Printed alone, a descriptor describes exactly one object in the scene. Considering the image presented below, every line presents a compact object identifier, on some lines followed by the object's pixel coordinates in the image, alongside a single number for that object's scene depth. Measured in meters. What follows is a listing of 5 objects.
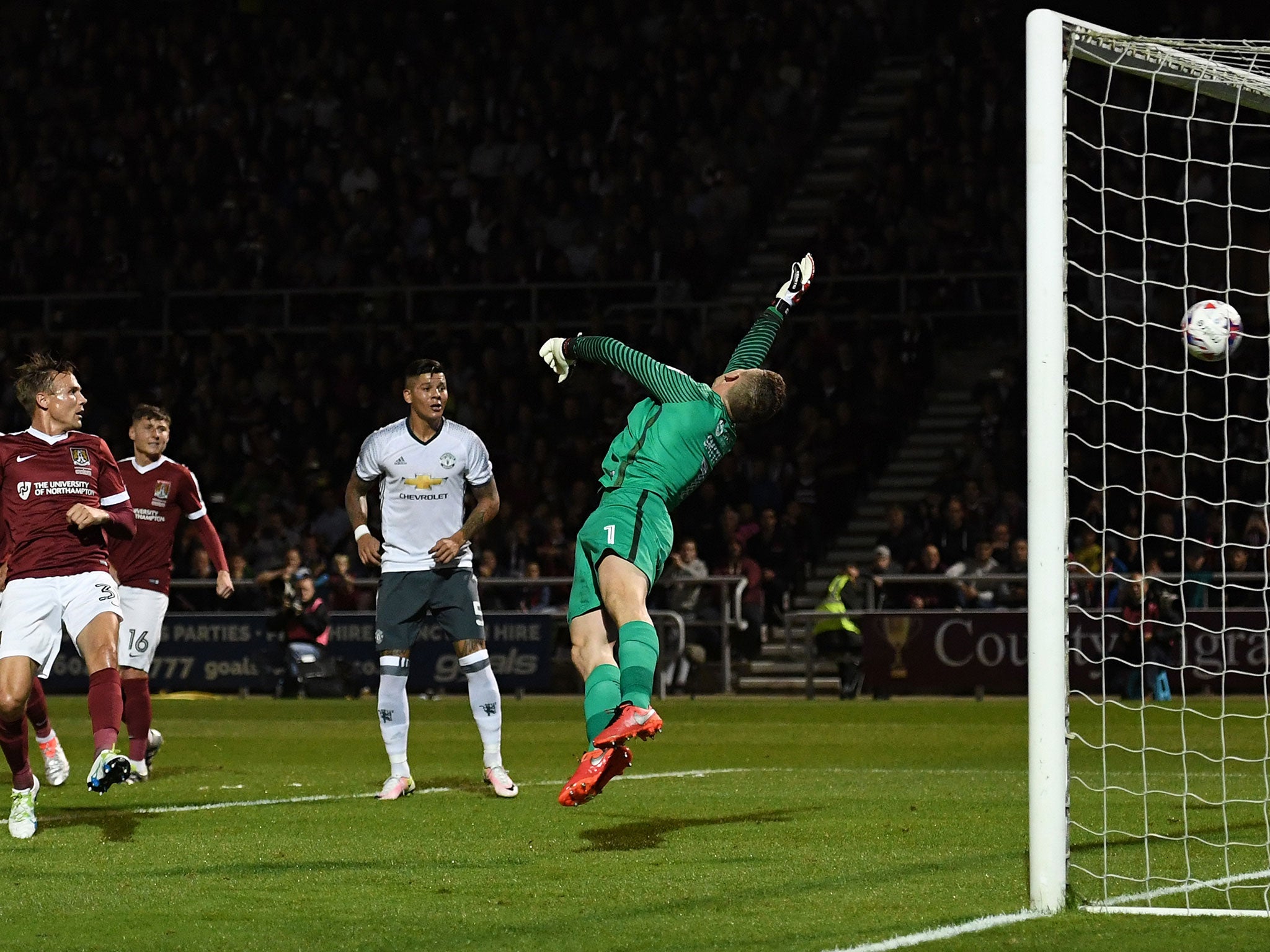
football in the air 19.08
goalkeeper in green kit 16.16
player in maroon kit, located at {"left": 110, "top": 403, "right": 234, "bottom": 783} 24.62
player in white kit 21.92
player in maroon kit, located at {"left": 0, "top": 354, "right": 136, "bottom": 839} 18.31
